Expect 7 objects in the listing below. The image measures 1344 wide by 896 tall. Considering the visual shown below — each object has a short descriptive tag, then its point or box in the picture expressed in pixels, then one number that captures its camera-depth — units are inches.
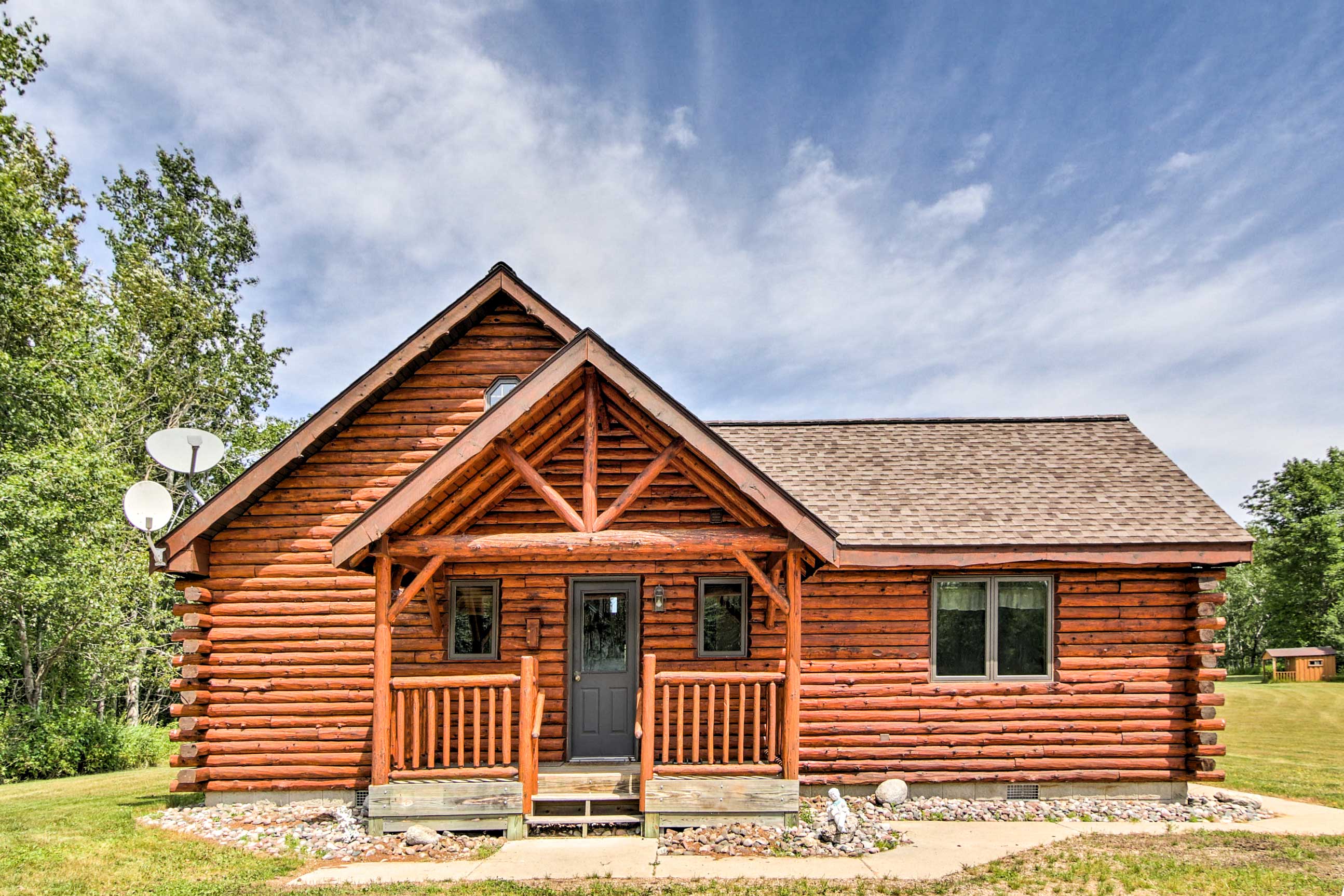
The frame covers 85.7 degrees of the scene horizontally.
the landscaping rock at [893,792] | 338.3
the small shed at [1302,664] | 1315.2
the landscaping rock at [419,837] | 281.6
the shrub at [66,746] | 519.5
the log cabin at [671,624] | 347.3
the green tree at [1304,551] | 1560.0
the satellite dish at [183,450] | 348.8
